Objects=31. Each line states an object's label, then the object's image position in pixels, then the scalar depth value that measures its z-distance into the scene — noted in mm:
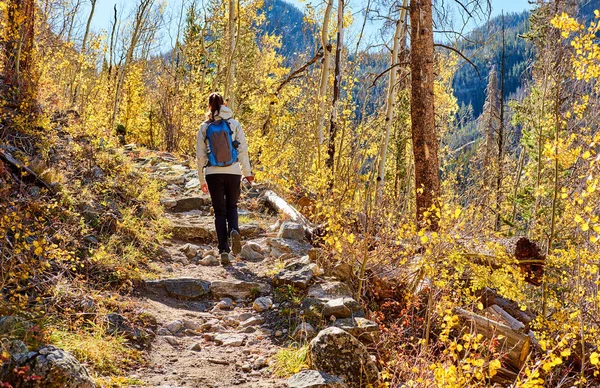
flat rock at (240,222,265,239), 7306
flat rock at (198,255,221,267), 6086
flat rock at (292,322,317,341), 3963
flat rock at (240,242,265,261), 6264
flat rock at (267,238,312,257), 6133
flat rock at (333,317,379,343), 4020
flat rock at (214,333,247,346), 4007
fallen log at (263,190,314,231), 7330
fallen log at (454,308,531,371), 4883
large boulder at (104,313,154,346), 3637
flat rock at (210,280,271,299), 5074
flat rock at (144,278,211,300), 4953
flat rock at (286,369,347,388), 3078
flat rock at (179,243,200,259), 6426
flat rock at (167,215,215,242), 7211
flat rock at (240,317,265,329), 4406
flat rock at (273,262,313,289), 4988
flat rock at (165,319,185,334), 4113
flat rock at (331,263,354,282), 5246
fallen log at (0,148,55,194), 5215
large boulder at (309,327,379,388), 3381
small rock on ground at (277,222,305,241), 6551
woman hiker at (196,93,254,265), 5590
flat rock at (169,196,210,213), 8688
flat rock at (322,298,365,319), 4258
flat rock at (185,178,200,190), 10047
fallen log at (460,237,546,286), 5297
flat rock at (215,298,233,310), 4844
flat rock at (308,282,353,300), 4770
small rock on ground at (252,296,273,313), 4699
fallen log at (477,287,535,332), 5926
